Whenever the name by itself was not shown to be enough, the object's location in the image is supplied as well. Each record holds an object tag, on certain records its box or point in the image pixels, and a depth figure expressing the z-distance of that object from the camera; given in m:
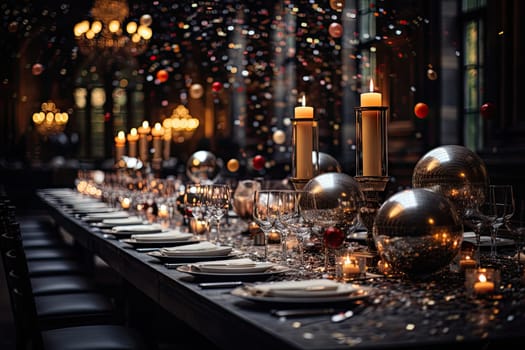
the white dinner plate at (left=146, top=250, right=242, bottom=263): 2.61
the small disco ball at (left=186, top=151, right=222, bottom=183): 5.82
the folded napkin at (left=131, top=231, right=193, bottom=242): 3.16
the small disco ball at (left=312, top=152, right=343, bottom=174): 3.72
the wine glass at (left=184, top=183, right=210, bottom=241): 3.05
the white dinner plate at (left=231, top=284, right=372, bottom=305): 1.72
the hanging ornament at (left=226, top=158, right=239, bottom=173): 5.22
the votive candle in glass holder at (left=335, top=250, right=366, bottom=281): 2.16
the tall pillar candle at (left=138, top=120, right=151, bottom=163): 6.84
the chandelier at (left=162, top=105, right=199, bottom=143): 20.19
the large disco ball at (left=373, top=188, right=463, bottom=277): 2.06
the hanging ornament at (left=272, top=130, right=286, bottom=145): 7.47
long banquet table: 1.45
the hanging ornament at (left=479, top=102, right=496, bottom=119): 3.24
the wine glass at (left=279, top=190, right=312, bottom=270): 2.50
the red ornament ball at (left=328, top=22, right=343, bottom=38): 5.39
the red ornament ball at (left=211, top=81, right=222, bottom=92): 5.85
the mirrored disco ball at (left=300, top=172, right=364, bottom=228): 2.56
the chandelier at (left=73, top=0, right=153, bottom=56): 11.06
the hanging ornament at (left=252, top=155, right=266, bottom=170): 4.66
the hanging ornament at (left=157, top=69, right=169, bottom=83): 6.61
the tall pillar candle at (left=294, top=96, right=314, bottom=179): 2.99
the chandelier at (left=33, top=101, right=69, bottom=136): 20.23
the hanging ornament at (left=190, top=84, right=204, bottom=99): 8.53
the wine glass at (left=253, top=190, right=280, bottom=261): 2.49
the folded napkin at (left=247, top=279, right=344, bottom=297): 1.75
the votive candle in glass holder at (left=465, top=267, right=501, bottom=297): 1.84
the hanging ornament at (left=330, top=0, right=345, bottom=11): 4.59
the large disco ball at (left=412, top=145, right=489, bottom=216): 2.65
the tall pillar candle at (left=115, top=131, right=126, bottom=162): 7.28
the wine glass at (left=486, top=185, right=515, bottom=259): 2.51
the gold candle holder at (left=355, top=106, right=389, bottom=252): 2.49
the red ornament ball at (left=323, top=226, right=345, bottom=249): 2.38
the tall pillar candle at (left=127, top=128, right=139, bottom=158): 7.32
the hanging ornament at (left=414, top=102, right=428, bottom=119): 3.89
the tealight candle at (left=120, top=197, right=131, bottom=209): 5.26
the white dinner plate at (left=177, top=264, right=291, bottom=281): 2.15
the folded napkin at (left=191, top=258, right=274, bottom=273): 2.19
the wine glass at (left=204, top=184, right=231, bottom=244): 3.02
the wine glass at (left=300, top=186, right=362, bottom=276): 2.55
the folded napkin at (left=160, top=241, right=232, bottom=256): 2.64
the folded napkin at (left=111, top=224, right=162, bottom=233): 3.62
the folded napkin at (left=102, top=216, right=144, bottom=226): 4.11
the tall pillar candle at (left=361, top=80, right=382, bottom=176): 2.49
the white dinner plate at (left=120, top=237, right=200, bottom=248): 3.12
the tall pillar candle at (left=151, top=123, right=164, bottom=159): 6.48
